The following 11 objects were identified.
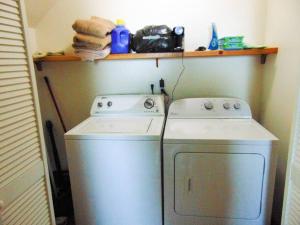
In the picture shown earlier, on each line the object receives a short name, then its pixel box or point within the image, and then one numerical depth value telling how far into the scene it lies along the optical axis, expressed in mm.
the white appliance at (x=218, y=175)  1499
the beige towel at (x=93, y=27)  1837
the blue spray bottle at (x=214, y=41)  2043
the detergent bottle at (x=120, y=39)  1988
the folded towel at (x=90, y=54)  1921
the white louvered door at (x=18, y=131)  896
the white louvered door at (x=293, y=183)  1062
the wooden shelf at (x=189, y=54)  1938
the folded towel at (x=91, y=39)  1862
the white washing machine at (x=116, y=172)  1594
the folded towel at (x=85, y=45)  1889
